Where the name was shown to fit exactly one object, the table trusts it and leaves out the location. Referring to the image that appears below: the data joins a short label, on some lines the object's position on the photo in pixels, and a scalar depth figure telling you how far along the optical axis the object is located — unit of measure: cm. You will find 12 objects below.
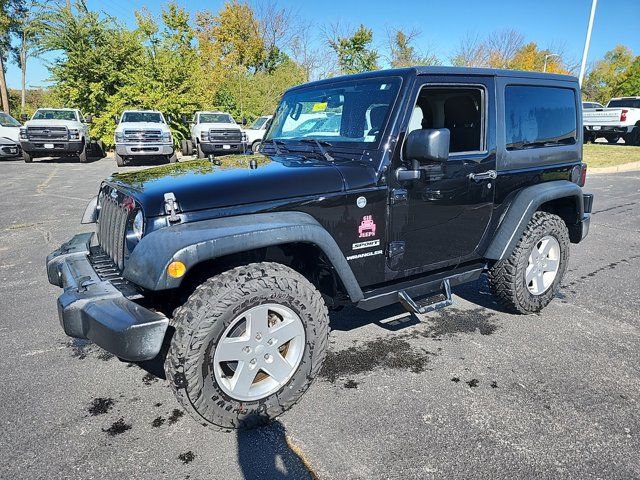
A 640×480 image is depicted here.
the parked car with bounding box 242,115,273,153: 1952
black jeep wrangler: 224
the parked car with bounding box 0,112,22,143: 1769
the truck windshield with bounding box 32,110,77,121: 1641
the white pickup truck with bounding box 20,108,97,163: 1565
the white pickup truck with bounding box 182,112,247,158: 1728
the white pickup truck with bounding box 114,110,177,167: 1506
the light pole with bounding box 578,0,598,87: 1779
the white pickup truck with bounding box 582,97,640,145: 2044
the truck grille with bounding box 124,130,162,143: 1513
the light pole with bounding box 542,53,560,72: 3664
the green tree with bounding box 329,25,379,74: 2870
